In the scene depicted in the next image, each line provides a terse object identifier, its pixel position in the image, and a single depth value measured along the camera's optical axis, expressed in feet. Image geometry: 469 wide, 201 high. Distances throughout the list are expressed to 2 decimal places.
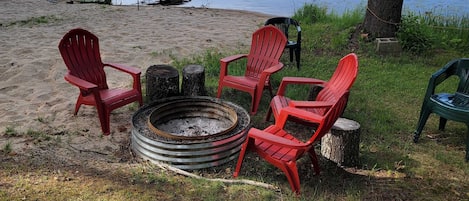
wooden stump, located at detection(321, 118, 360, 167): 10.47
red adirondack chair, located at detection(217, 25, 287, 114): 14.03
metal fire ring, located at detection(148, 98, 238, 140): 12.34
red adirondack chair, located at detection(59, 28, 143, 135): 12.35
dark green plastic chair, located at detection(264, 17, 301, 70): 18.94
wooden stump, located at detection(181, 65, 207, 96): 14.10
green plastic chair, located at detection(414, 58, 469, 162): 11.44
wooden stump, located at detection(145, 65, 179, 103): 13.67
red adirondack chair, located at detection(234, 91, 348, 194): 9.18
